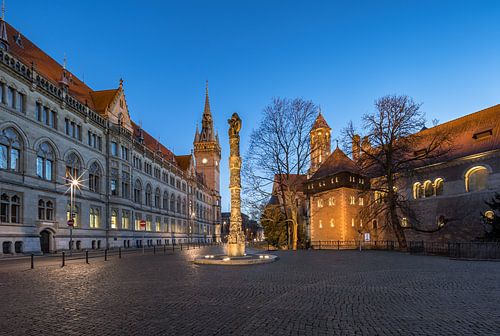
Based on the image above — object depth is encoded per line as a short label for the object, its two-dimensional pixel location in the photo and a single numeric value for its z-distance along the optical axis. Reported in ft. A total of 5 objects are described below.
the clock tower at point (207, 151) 387.14
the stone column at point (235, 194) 76.89
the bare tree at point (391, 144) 108.17
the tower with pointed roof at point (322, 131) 299.99
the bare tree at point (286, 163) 115.14
